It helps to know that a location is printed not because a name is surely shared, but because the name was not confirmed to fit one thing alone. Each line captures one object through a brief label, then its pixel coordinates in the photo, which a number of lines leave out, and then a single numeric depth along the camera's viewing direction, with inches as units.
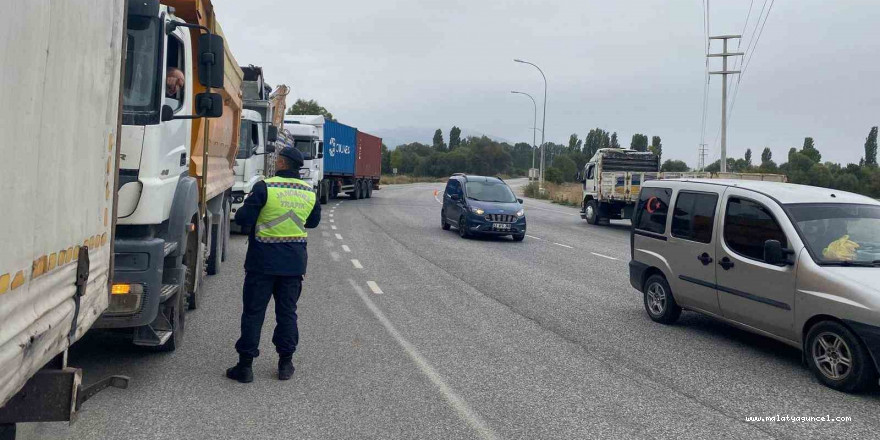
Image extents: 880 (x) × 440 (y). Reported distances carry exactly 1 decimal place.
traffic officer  239.6
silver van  244.5
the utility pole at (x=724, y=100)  1510.8
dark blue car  754.8
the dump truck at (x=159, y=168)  217.5
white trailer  100.3
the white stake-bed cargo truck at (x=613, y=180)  1036.5
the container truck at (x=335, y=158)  1198.3
